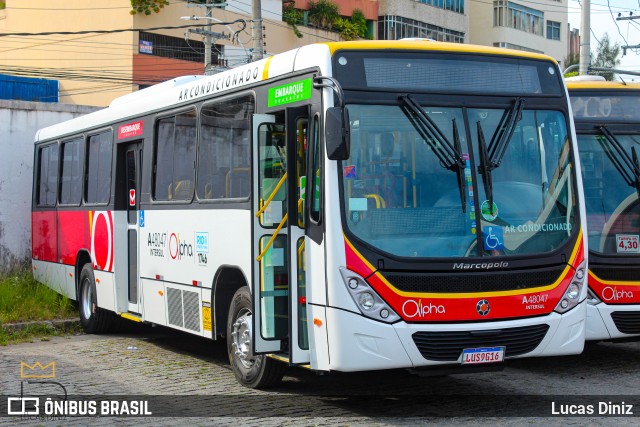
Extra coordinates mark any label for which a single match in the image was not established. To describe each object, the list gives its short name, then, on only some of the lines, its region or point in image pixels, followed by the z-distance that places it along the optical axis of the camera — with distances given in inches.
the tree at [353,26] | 2129.7
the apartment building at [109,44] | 1846.7
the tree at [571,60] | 2875.2
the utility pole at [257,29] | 944.3
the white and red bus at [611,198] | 435.8
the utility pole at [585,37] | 954.7
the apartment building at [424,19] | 2180.1
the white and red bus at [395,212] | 323.0
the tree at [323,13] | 2111.2
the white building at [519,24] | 2519.7
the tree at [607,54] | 3110.2
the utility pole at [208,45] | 1332.9
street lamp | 1336.5
